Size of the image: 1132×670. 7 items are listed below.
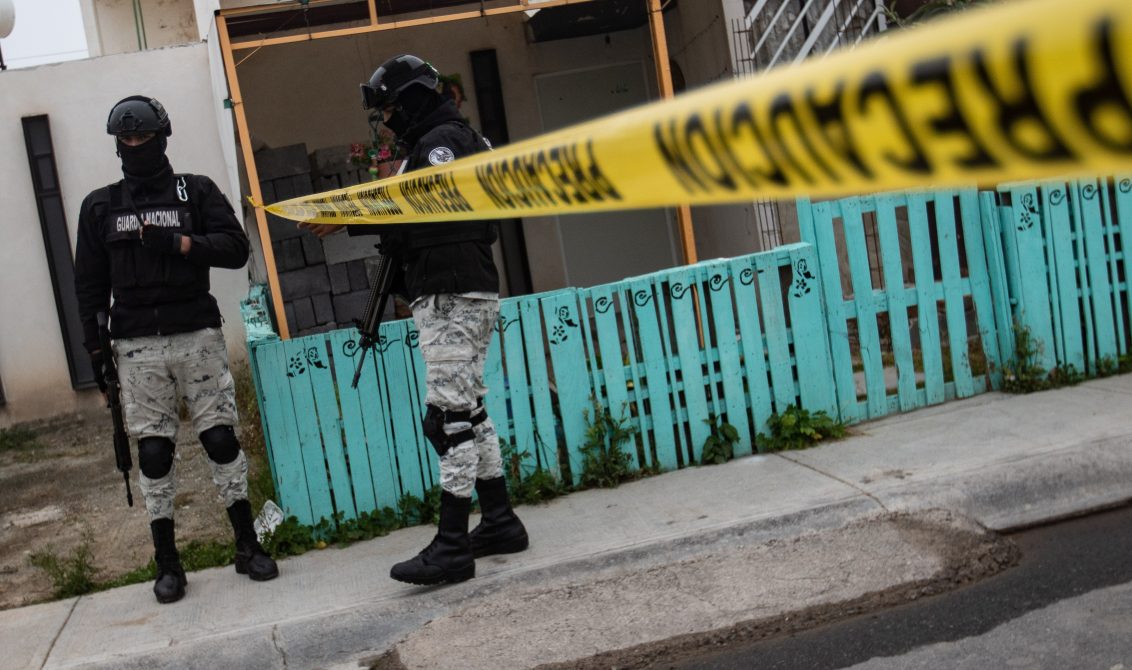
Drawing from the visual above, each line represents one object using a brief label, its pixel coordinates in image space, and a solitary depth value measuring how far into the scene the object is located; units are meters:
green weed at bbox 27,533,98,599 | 4.77
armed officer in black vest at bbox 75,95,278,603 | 4.50
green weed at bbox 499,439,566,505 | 5.20
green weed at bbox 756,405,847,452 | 5.50
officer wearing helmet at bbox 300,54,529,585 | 4.24
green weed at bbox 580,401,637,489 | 5.29
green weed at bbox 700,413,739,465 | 5.44
